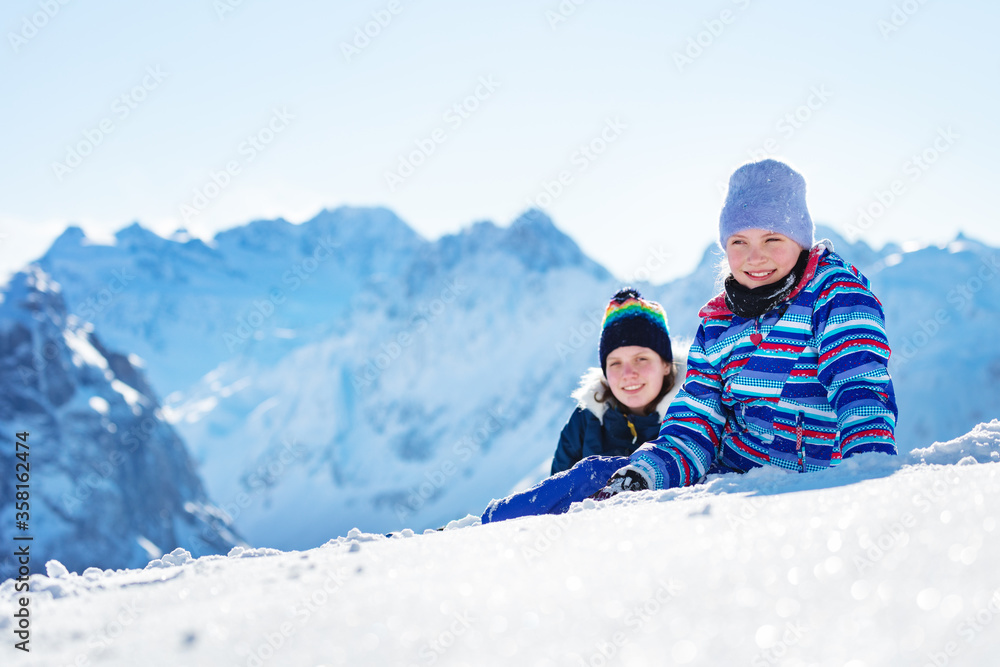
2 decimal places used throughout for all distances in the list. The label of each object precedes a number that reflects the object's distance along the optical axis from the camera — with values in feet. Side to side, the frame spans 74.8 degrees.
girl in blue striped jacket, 7.79
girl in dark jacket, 11.76
